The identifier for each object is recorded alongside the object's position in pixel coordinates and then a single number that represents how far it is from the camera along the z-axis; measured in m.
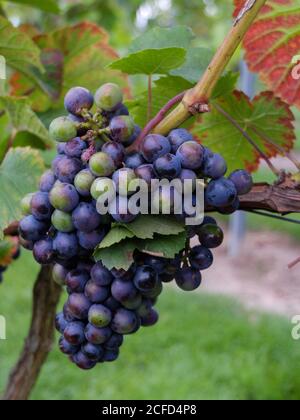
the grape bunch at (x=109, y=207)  0.64
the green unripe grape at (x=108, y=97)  0.65
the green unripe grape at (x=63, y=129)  0.65
